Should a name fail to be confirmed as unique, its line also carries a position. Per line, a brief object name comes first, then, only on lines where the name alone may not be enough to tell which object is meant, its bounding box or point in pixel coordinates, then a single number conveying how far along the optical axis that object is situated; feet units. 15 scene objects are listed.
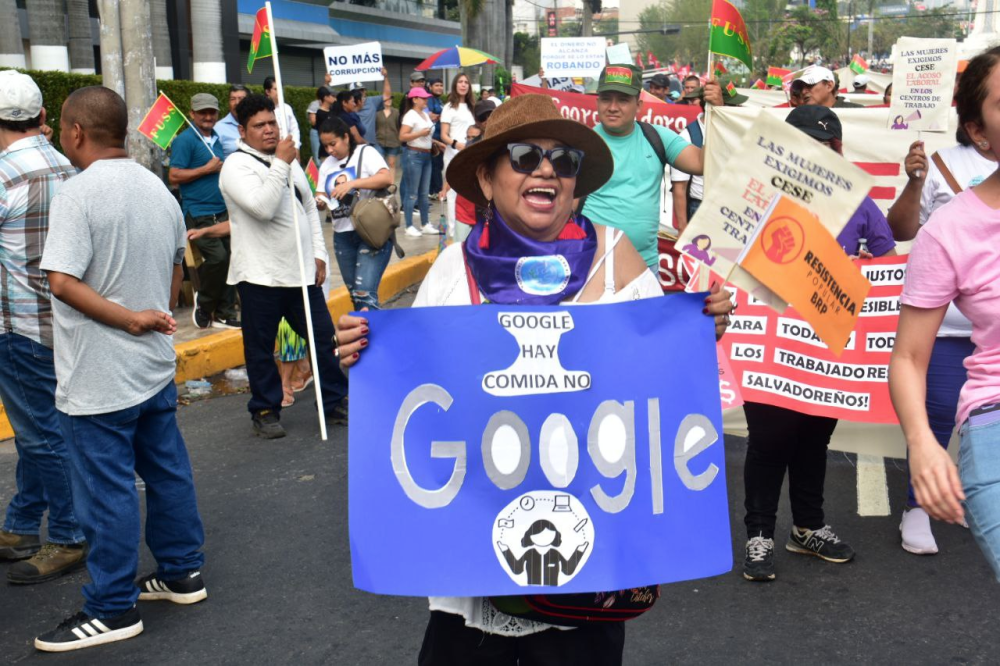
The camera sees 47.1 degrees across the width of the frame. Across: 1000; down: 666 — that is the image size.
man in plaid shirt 15.23
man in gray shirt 13.38
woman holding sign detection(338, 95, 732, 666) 8.95
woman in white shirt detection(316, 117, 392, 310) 26.86
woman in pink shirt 8.36
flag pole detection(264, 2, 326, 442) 22.26
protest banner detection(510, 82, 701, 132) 28.17
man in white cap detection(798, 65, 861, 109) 28.86
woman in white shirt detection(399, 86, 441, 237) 49.62
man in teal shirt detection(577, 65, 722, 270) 18.98
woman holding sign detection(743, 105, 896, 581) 15.74
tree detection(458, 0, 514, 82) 107.96
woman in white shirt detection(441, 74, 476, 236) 52.65
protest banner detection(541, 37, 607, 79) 58.79
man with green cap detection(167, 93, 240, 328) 31.30
